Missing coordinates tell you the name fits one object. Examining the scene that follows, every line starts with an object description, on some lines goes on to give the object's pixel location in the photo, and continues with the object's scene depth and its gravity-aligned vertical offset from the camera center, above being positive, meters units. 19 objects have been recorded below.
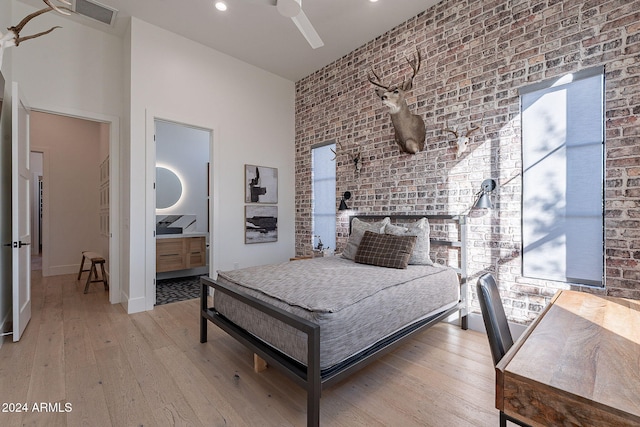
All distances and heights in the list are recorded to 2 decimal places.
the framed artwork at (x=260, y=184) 4.71 +0.44
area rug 4.20 -1.26
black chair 1.16 -0.46
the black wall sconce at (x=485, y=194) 2.84 +0.17
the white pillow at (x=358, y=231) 3.50 -0.25
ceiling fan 2.21 +1.56
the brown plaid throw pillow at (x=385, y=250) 2.96 -0.41
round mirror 5.64 +0.44
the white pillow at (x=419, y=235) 3.13 -0.26
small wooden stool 4.45 -0.80
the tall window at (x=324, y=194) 4.66 +0.28
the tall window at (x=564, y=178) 2.40 +0.29
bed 1.71 -0.63
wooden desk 0.70 -0.45
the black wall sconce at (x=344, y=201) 4.28 +0.14
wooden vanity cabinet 4.93 -0.75
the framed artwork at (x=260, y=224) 4.72 -0.22
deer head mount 3.38 +1.00
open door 2.68 -0.05
